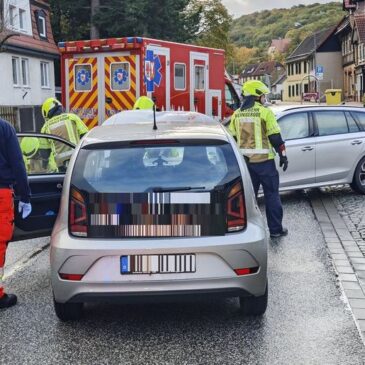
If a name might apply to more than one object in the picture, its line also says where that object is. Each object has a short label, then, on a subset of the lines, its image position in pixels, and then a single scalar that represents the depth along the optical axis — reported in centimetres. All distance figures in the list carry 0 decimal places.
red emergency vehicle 1474
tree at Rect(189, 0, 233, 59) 5612
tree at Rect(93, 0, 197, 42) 3119
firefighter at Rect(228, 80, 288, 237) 772
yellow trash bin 3656
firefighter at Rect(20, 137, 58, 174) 718
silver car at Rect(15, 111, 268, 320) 457
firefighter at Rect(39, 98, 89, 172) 899
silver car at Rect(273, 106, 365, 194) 1060
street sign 3825
